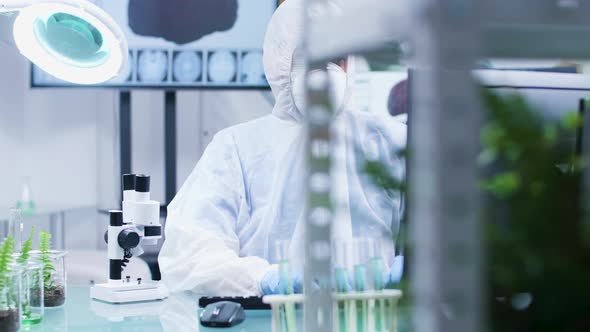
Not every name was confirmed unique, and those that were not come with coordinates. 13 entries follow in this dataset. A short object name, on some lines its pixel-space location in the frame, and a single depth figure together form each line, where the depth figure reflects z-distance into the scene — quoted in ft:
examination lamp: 10.07
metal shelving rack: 4.25
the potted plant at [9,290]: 9.24
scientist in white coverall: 10.92
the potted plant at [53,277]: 10.41
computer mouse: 9.88
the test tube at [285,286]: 8.29
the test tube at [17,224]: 10.87
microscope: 10.78
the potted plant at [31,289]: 9.69
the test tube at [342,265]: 7.73
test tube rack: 7.78
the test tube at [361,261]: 8.04
